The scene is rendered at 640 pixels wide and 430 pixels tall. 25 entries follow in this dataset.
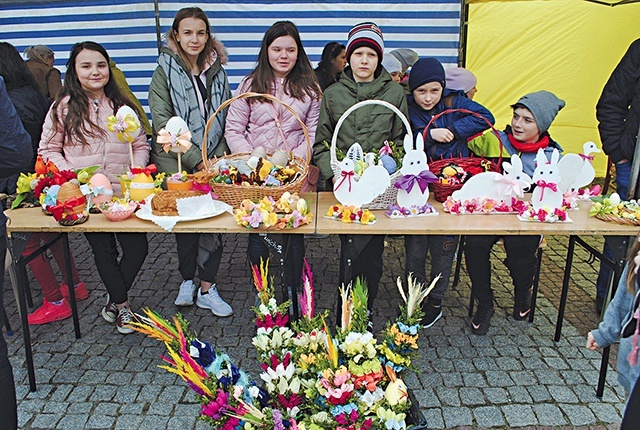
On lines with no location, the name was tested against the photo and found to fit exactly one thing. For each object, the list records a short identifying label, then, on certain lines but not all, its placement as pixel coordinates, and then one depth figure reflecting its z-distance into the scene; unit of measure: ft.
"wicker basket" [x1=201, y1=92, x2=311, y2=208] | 8.91
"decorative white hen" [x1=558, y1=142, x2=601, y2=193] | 9.45
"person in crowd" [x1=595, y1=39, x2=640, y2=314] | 10.62
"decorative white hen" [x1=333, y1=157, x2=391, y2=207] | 8.64
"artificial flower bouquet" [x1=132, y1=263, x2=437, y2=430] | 5.18
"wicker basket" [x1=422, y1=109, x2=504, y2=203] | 9.58
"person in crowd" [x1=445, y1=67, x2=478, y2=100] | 12.60
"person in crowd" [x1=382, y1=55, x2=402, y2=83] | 13.42
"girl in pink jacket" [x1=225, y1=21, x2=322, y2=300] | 10.39
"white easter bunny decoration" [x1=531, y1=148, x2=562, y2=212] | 8.77
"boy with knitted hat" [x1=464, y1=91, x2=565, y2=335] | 9.68
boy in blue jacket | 9.85
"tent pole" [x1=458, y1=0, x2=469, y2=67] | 15.38
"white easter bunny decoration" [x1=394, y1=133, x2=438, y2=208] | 8.73
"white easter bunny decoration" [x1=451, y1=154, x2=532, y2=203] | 9.00
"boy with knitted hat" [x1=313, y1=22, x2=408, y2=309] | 9.57
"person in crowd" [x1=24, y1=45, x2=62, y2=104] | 14.67
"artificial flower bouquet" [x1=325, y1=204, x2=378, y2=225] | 8.55
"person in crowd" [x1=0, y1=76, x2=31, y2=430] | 6.12
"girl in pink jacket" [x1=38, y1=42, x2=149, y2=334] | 9.80
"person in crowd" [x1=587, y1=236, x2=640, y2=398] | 5.65
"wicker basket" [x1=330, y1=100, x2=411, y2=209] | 8.73
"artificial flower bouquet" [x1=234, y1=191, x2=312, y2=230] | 8.18
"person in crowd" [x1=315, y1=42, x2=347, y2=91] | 14.51
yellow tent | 17.30
